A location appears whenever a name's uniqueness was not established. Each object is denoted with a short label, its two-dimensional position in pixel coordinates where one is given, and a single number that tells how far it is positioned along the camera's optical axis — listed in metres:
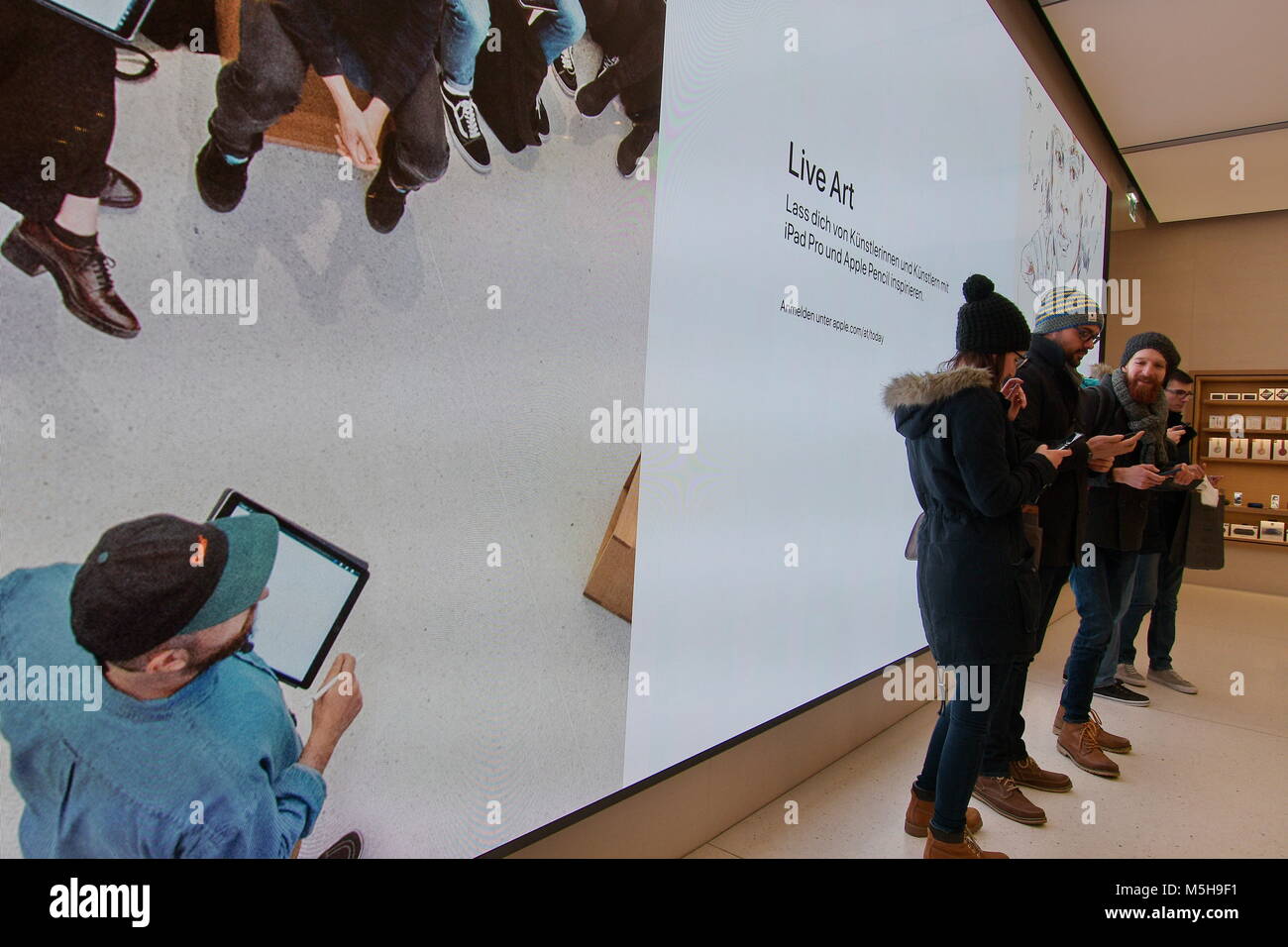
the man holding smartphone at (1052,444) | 2.39
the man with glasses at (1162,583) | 3.50
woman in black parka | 1.84
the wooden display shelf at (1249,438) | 7.46
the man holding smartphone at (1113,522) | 2.85
